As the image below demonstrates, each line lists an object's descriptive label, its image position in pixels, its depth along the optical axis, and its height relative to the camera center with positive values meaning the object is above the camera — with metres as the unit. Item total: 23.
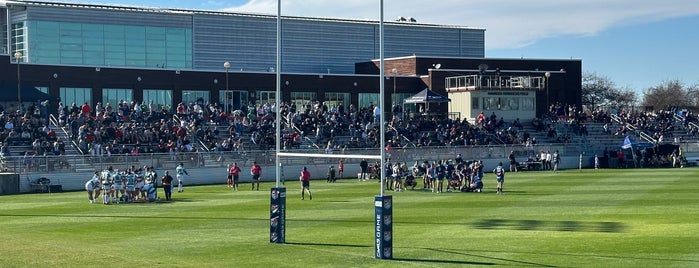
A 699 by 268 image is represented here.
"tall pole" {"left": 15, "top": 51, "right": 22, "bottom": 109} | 57.75 +1.70
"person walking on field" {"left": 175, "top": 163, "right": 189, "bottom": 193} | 44.88 -2.39
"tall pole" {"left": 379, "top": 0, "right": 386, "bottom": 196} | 20.59 +0.45
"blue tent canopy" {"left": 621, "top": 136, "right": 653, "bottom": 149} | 65.50 -1.54
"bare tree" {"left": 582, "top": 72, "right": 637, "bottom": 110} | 128.62 +3.38
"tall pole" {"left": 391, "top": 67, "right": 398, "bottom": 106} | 76.62 +2.10
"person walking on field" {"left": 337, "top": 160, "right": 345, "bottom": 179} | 54.56 -2.52
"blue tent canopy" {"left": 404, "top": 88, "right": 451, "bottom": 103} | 71.31 +1.69
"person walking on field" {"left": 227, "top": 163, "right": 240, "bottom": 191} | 46.50 -2.34
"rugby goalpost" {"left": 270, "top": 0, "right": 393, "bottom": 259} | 20.97 -1.90
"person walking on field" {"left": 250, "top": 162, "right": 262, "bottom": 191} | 45.84 -2.23
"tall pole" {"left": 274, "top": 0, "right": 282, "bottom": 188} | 24.23 +0.60
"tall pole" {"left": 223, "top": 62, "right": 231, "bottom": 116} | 68.25 +1.40
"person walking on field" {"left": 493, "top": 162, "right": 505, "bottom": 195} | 41.31 -2.12
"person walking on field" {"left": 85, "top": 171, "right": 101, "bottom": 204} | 38.44 -2.44
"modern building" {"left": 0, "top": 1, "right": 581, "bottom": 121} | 67.06 +5.02
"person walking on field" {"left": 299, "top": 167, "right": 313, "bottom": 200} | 38.90 -2.23
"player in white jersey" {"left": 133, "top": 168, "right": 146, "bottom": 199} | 38.81 -2.29
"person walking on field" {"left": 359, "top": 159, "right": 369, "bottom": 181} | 52.62 -2.43
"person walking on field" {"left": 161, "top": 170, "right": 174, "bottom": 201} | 39.53 -2.40
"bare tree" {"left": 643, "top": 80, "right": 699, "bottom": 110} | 130.38 +3.17
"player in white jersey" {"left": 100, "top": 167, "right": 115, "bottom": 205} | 38.00 -2.28
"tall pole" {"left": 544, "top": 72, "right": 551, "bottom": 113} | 80.03 +2.02
